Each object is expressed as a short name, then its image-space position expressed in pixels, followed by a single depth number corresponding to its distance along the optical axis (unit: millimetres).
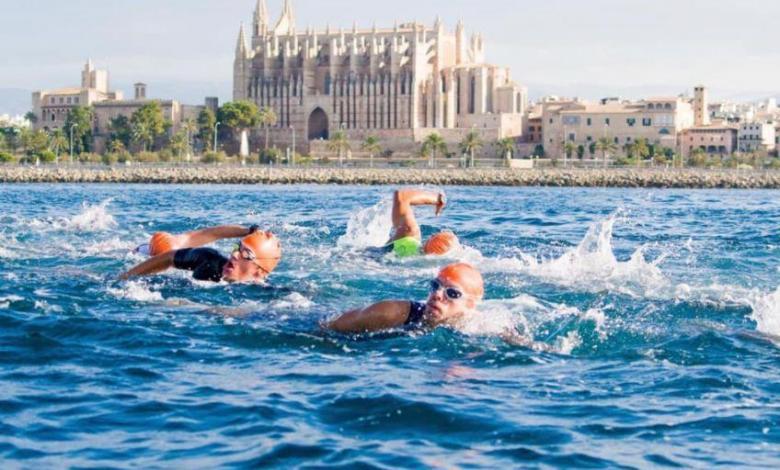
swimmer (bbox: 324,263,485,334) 11234
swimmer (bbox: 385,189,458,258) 19172
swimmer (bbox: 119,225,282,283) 14023
